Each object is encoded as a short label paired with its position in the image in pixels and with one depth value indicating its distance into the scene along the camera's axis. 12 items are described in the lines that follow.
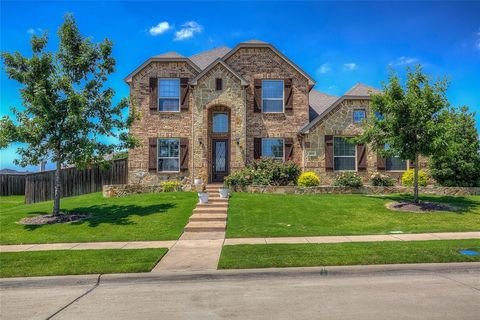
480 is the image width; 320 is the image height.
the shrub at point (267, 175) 19.20
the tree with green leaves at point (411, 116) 14.31
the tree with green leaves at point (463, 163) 19.36
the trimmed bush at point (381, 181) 20.05
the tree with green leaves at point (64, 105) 13.17
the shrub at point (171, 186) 19.19
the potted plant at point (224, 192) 16.38
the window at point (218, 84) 21.34
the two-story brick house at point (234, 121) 21.36
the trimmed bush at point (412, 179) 19.74
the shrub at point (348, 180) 18.86
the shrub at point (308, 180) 19.08
